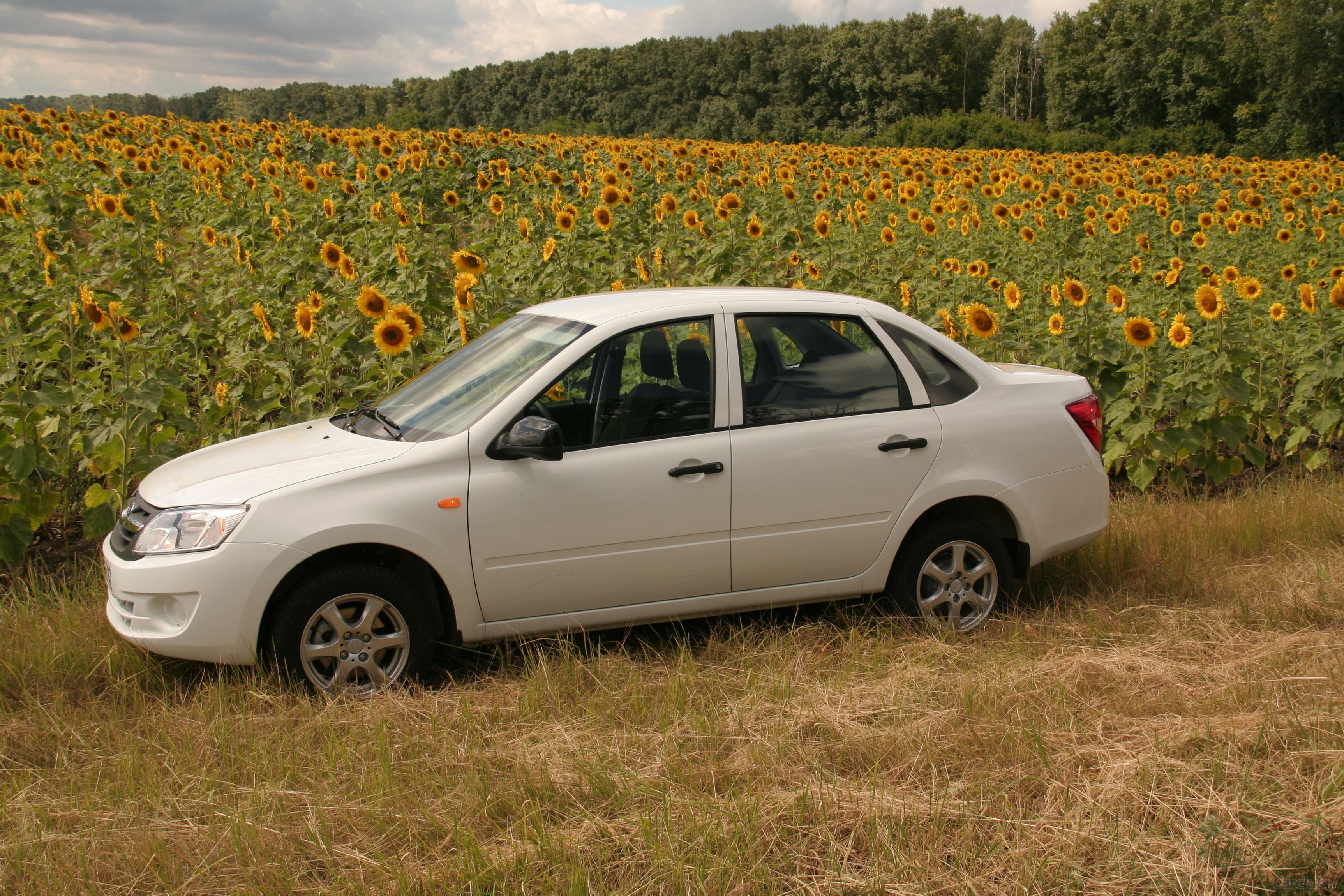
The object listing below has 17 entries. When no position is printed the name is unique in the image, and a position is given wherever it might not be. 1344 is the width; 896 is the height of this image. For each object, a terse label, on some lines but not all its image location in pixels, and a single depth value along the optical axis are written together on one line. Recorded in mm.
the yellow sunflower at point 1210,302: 7848
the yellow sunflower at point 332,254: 7633
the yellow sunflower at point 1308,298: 8555
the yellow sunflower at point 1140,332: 7465
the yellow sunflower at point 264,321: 6746
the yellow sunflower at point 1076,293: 7977
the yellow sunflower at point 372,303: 6613
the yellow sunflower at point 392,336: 6441
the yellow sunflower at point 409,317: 6543
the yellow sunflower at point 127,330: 6285
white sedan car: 4375
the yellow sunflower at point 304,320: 6557
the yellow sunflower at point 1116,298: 7977
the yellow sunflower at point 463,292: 7078
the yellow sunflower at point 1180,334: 7715
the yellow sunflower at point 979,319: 7344
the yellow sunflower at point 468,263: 7883
